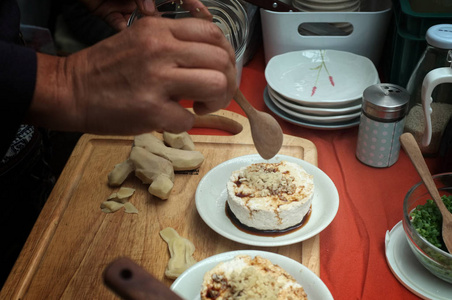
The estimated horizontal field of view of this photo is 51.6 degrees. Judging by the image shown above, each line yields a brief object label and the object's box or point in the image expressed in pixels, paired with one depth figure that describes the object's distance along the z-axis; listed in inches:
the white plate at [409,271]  40.4
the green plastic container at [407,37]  55.5
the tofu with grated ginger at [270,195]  44.5
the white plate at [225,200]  43.6
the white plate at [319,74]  64.2
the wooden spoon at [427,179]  40.3
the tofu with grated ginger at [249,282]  35.3
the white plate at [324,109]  59.7
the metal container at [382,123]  51.9
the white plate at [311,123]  60.8
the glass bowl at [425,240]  38.0
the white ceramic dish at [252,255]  37.5
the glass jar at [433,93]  48.9
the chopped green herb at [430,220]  40.8
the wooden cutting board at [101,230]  43.2
